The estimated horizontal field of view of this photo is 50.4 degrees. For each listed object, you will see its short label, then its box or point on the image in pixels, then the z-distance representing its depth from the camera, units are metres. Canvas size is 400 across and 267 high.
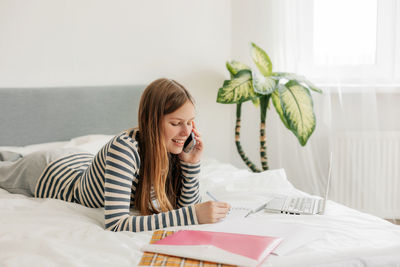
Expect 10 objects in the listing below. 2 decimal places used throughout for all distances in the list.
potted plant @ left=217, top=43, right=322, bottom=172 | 2.39
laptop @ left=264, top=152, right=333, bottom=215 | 1.42
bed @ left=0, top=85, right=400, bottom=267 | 1.03
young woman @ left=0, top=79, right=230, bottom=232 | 1.23
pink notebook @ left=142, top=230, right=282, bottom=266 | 0.98
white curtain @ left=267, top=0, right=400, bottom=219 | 2.62
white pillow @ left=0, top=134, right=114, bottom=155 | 2.16
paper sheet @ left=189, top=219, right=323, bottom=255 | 1.09
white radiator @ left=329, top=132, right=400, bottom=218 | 2.62
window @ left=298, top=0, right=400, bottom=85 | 2.58
